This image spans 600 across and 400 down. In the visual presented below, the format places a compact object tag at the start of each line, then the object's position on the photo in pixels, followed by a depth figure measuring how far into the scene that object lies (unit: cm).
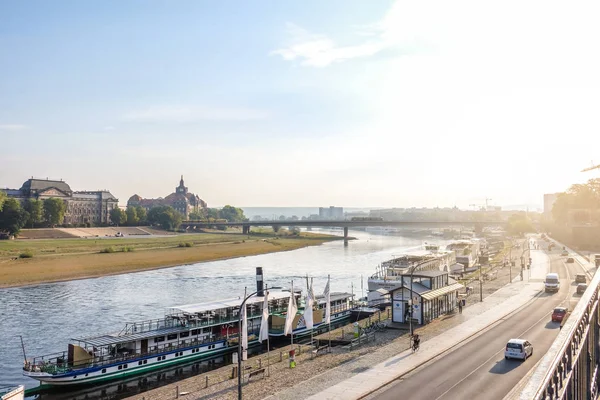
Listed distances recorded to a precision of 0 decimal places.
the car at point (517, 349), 3678
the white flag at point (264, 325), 4158
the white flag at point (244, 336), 3801
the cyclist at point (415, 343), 4094
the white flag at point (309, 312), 4725
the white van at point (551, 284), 6944
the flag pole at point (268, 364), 3908
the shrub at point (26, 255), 11488
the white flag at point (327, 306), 5003
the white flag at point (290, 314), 4403
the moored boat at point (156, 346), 4053
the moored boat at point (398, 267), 6975
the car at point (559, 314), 4947
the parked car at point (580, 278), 7325
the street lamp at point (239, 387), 2950
